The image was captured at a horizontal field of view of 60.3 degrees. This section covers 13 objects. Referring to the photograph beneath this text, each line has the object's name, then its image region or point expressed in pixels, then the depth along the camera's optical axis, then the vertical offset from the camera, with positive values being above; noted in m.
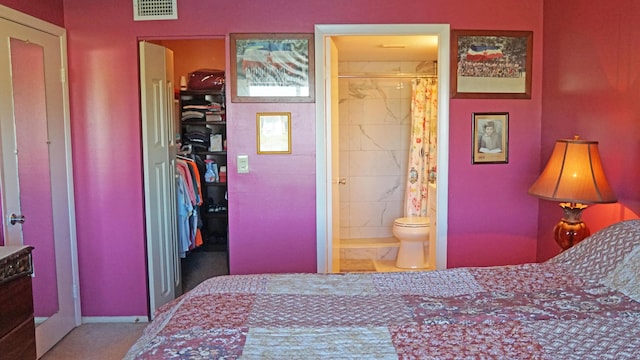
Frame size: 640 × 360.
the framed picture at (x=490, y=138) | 3.61 +0.05
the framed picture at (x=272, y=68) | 3.54 +0.52
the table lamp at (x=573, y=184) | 2.62 -0.19
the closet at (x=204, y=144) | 5.15 +0.05
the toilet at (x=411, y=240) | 5.04 -0.86
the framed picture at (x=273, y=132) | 3.59 +0.11
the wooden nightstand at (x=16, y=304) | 2.35 -0.68
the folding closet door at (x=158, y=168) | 3.69 -0.13
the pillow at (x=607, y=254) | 2.10 -0.44
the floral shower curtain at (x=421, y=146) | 5.43 +0.01
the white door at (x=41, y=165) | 2.96 -0.08
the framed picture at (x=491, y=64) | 3.55 +0.53
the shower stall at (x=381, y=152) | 5.50 -0.05
